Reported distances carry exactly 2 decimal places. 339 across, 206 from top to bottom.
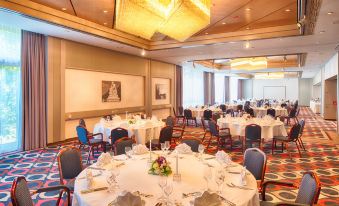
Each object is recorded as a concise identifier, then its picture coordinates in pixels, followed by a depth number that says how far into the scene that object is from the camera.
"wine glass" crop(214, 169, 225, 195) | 2.28
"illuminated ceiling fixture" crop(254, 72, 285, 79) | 22.95
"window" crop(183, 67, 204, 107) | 17.64
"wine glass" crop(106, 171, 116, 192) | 2.32
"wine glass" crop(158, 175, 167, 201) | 2.14
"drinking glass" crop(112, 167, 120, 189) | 2.42
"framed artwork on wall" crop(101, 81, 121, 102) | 9.76
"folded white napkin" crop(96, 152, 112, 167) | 3.08
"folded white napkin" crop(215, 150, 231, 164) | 3.12
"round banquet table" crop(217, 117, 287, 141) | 6.89
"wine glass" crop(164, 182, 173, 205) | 2.06
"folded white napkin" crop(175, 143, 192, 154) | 3.65
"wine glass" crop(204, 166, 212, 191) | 2.39
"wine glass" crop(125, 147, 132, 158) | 3.30
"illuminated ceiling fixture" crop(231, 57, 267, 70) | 13.02
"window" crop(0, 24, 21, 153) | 6.93
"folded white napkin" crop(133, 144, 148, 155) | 3.59
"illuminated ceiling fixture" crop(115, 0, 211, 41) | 4.12
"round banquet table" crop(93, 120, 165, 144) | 6.43
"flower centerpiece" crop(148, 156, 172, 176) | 2.69
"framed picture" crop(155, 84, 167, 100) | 13.38
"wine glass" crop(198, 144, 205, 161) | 3.39
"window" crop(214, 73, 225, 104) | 23.86
